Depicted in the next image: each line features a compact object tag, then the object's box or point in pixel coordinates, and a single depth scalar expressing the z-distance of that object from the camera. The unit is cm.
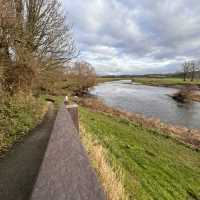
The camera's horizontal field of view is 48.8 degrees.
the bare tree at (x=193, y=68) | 9631
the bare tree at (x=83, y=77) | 4188
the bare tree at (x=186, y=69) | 9864
